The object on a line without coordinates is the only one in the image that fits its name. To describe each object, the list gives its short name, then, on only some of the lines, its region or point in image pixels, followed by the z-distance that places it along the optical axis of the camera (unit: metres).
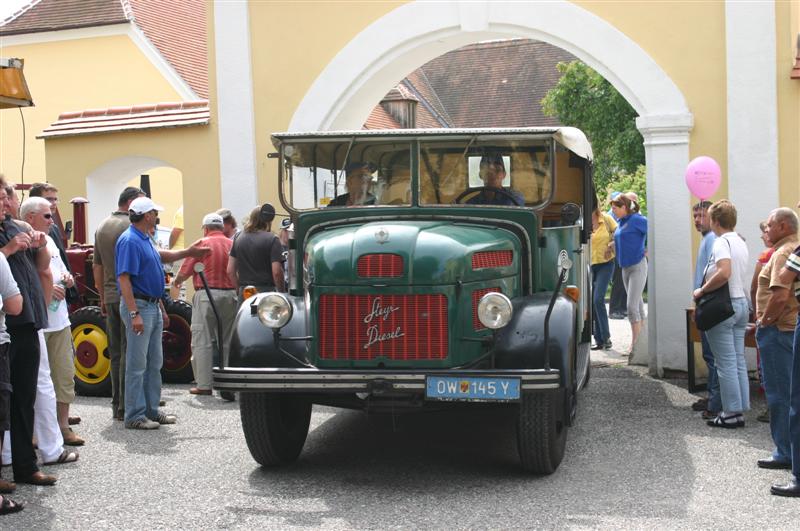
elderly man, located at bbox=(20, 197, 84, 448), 7.57
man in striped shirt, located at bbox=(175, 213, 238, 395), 9.70
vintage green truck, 6.29
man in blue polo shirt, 7.98
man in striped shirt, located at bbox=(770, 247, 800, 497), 5.97
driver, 7.27
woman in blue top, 12.19
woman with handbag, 7.76
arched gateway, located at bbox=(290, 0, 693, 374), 10.77
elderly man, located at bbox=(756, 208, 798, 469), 6.65
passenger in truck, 7.37
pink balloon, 10.03
